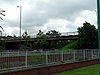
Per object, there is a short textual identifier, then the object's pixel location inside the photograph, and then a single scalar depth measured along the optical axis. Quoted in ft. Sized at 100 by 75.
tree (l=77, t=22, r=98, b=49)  124.13
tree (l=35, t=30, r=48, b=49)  186.19
